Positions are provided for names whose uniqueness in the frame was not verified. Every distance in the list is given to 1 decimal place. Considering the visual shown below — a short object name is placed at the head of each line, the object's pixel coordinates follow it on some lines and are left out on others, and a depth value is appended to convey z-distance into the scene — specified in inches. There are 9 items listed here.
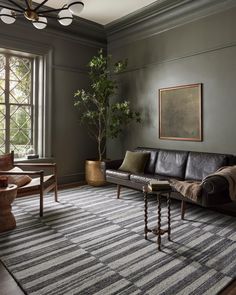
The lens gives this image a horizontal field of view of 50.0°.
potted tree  195.0
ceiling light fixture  105.4
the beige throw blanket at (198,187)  111.9
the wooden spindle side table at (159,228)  96.7
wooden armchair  129.4
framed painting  164.6
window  180.9
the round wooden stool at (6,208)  110.3
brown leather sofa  109.3
